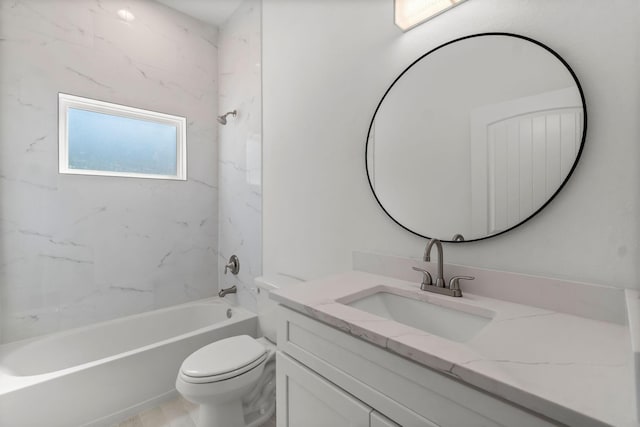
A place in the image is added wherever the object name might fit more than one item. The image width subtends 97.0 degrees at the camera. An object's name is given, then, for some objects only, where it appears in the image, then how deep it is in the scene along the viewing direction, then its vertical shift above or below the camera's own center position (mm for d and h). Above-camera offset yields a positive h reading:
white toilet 1318 -787
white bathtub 1417 -914
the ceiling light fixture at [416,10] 1143 +869
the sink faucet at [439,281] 1016 -243
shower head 2492 +861
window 2076 +619
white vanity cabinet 565 -432
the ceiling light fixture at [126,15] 2223 +1598
